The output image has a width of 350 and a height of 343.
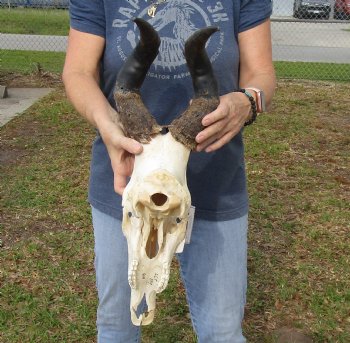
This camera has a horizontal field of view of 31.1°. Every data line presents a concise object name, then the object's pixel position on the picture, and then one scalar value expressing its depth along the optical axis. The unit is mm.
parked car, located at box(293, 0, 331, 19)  15102
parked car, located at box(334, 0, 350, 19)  15305
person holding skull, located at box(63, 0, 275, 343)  2045
